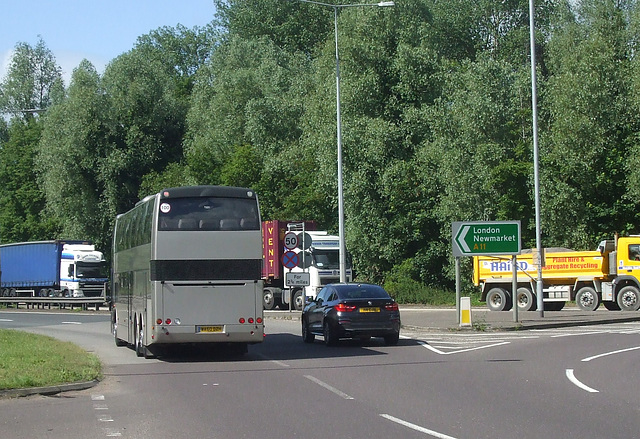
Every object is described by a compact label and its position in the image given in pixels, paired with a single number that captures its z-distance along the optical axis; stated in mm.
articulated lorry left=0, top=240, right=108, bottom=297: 59625
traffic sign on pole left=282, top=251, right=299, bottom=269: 39031
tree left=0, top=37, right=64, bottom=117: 89188
